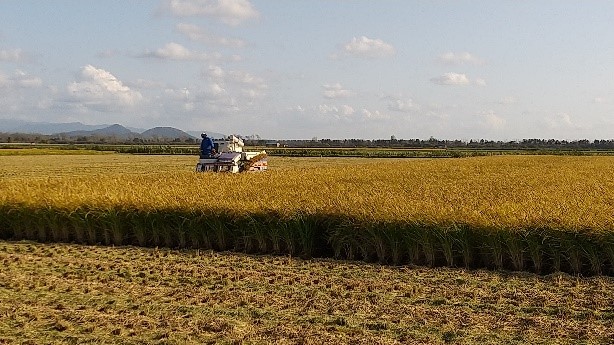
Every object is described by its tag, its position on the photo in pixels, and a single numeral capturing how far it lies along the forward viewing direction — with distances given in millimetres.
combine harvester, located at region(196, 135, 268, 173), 26703
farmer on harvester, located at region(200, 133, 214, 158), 27984
